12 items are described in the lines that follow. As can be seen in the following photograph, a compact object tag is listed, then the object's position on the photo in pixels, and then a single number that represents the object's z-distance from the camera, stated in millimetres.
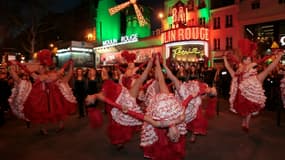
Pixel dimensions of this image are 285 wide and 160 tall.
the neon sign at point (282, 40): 16749
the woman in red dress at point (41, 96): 5088
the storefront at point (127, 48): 23005
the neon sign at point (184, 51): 20226
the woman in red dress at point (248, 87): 4739
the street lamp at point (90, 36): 31484
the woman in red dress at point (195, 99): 3580
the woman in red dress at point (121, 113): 3717
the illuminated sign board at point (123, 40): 24302
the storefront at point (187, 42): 19067
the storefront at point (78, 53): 28015
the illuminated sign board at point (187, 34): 18967
